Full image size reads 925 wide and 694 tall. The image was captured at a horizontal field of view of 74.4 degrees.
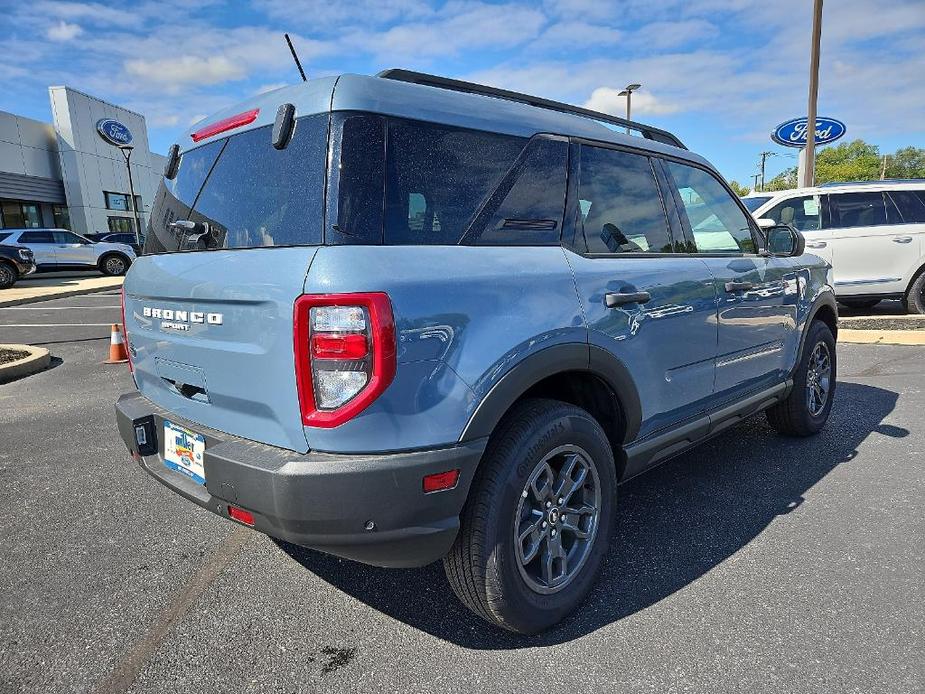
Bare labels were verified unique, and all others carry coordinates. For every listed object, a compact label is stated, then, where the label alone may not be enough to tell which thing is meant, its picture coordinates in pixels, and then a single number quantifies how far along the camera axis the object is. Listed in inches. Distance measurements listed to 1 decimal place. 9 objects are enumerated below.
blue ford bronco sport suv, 70.8
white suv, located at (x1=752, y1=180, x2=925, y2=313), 334.6
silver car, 775.7
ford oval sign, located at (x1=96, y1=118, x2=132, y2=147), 1359.5
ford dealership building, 1163.9
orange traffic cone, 283.1
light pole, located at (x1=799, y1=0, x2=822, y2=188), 517.0
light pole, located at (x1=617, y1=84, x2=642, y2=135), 949.8
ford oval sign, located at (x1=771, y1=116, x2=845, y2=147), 619.8
